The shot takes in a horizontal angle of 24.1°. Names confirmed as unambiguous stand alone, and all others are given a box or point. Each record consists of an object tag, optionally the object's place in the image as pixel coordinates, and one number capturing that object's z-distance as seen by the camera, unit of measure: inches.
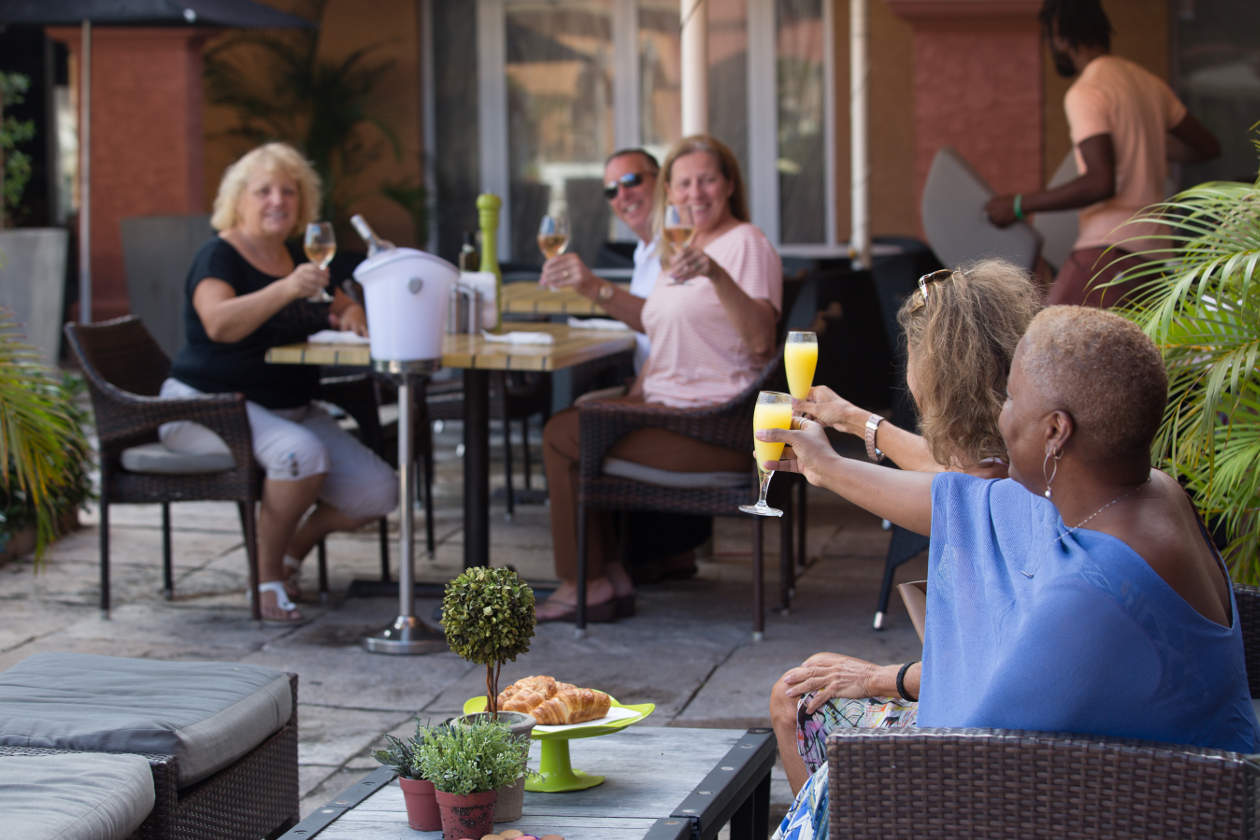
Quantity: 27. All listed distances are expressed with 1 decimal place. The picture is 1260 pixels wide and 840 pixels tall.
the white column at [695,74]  457.1
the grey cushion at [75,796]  150.6
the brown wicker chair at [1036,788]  123.2
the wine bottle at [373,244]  318.6
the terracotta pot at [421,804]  156.9
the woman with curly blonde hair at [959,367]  160.5
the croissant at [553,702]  173.9
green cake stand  171.7
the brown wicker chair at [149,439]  330.8
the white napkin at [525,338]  340.2
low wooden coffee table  159.1
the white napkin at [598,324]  386.0
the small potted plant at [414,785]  157.0
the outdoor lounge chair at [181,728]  176.9
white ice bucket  301.4
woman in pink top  324.3
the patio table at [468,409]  315.8
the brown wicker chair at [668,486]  318.5
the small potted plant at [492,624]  163.5
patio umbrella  498.5
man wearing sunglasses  324.6
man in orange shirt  342.0
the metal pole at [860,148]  643.4
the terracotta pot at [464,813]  152.9
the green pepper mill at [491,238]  366.9
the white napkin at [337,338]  341.1
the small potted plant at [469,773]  152.9
